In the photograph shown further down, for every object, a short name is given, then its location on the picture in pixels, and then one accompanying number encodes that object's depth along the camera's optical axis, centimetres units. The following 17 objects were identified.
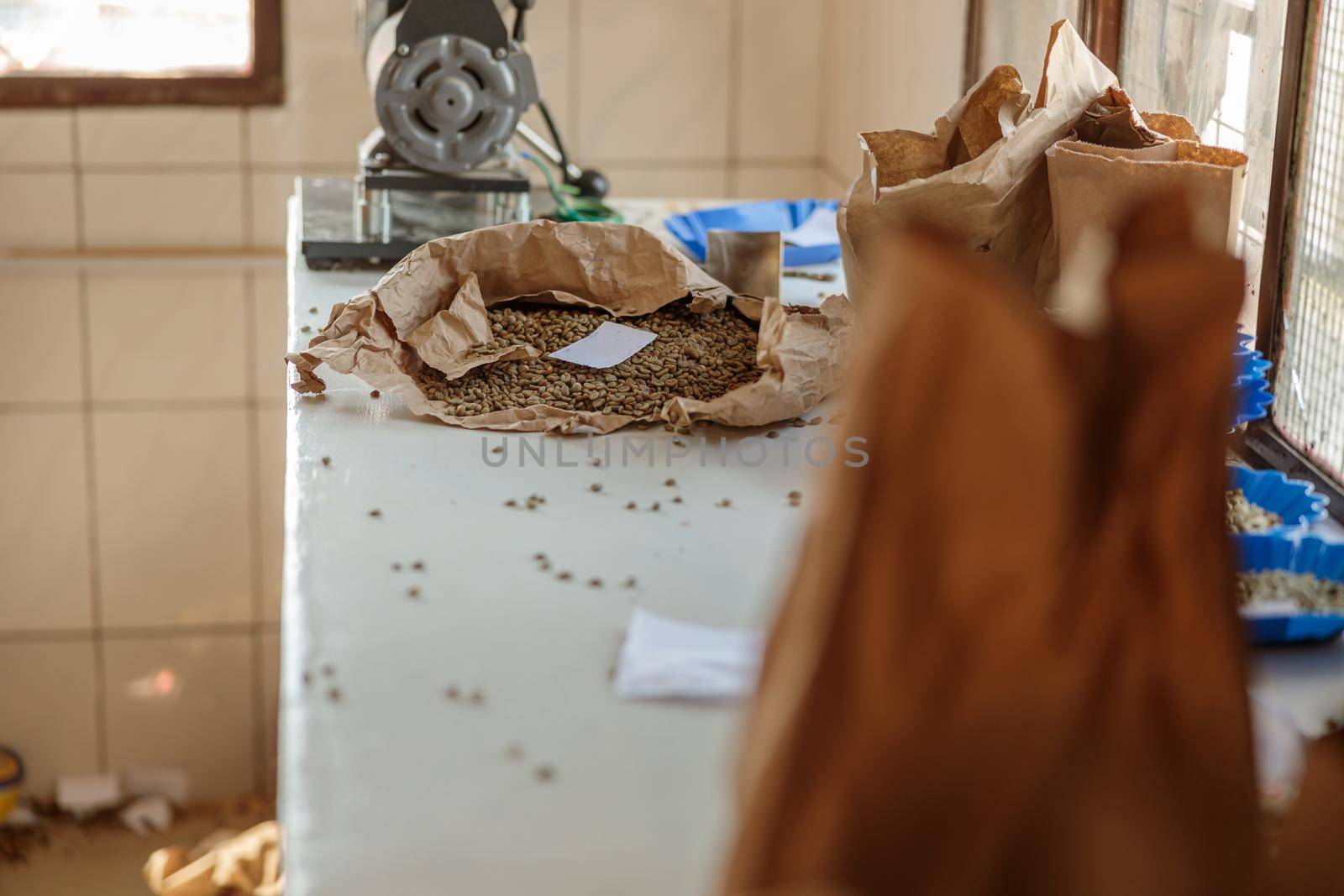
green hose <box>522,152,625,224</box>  304
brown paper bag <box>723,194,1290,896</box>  106
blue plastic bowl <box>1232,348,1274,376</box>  246
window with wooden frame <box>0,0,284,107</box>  339
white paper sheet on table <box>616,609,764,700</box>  174
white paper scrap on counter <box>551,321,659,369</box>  260
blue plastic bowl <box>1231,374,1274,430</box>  245
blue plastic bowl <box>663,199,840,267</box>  295
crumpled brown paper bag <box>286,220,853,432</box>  255
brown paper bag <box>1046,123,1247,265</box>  240
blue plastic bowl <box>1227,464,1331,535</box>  222
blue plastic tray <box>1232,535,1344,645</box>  192
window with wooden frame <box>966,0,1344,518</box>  252
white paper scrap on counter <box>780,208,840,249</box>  297
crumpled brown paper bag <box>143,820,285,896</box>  311
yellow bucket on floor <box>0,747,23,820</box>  348
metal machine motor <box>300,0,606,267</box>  287
